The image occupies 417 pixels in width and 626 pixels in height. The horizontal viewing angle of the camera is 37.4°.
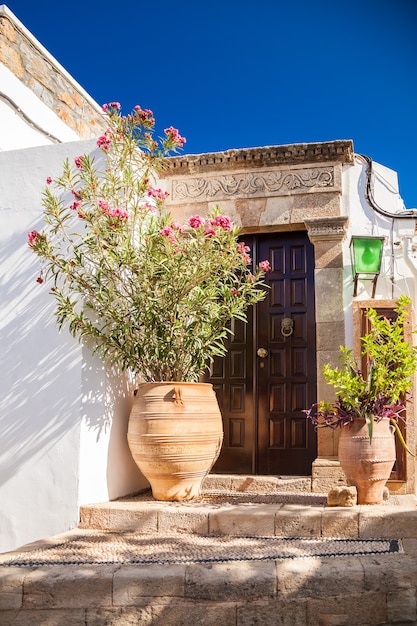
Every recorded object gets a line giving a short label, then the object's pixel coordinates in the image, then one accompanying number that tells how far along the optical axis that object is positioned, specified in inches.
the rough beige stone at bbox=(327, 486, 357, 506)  161.3
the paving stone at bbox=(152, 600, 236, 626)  119.3
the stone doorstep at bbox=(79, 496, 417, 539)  151.3
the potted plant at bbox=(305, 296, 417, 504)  164.1
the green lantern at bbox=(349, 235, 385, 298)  203.5
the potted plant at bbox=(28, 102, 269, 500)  176.4
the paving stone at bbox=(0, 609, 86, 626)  120.4
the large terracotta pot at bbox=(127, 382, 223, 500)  173.5
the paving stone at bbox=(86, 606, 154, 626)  119.9
